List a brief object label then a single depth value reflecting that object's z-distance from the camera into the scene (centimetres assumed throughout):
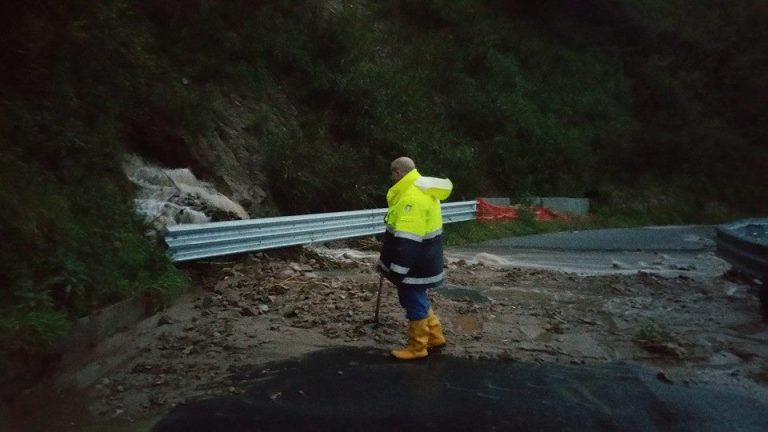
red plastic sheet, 1734
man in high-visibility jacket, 643
